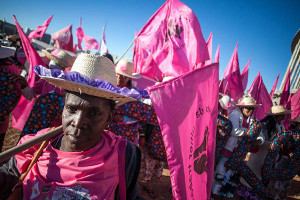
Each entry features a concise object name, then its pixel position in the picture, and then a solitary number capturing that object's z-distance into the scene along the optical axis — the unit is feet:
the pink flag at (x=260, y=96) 21.81
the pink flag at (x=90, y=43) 40.12
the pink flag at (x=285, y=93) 22.28
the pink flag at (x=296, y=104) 21.69
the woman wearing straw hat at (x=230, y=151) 12.39
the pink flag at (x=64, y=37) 38.91
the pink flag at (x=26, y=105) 10.13
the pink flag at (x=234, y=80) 21.84
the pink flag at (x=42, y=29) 25.65
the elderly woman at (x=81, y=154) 4.17
